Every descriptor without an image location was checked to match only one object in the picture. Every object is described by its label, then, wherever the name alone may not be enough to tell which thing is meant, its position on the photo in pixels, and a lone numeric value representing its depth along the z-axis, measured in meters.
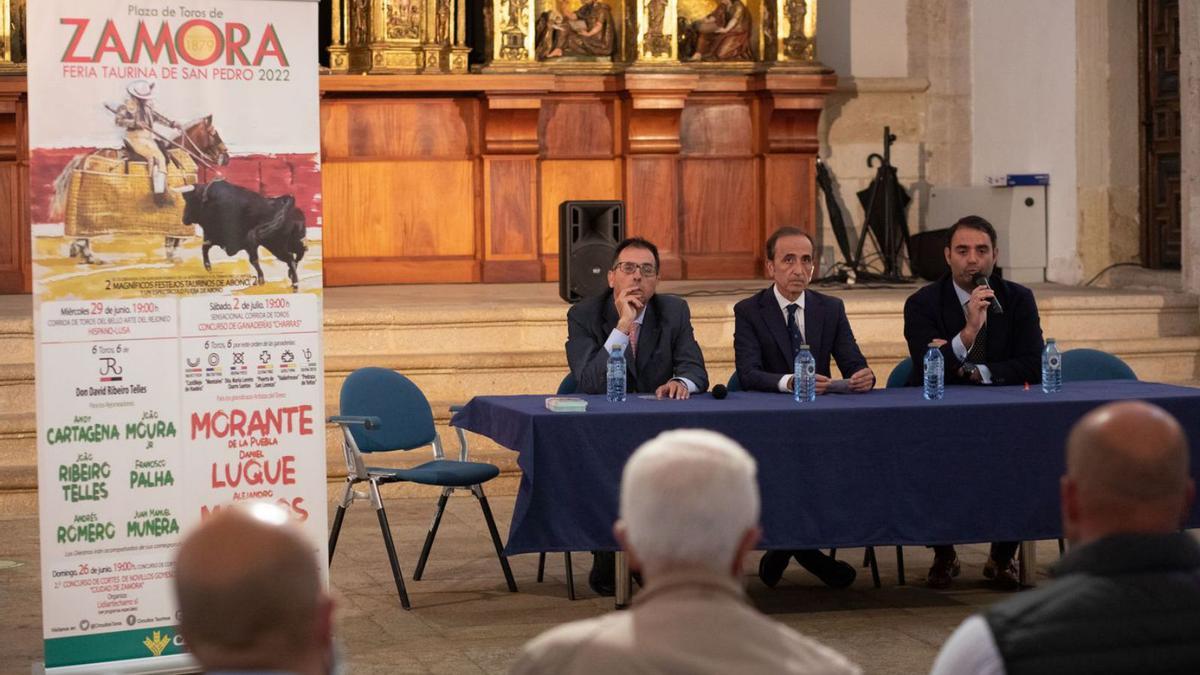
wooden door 11.60
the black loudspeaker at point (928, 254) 12.21
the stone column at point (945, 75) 12.98
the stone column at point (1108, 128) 11.78
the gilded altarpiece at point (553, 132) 12.02
